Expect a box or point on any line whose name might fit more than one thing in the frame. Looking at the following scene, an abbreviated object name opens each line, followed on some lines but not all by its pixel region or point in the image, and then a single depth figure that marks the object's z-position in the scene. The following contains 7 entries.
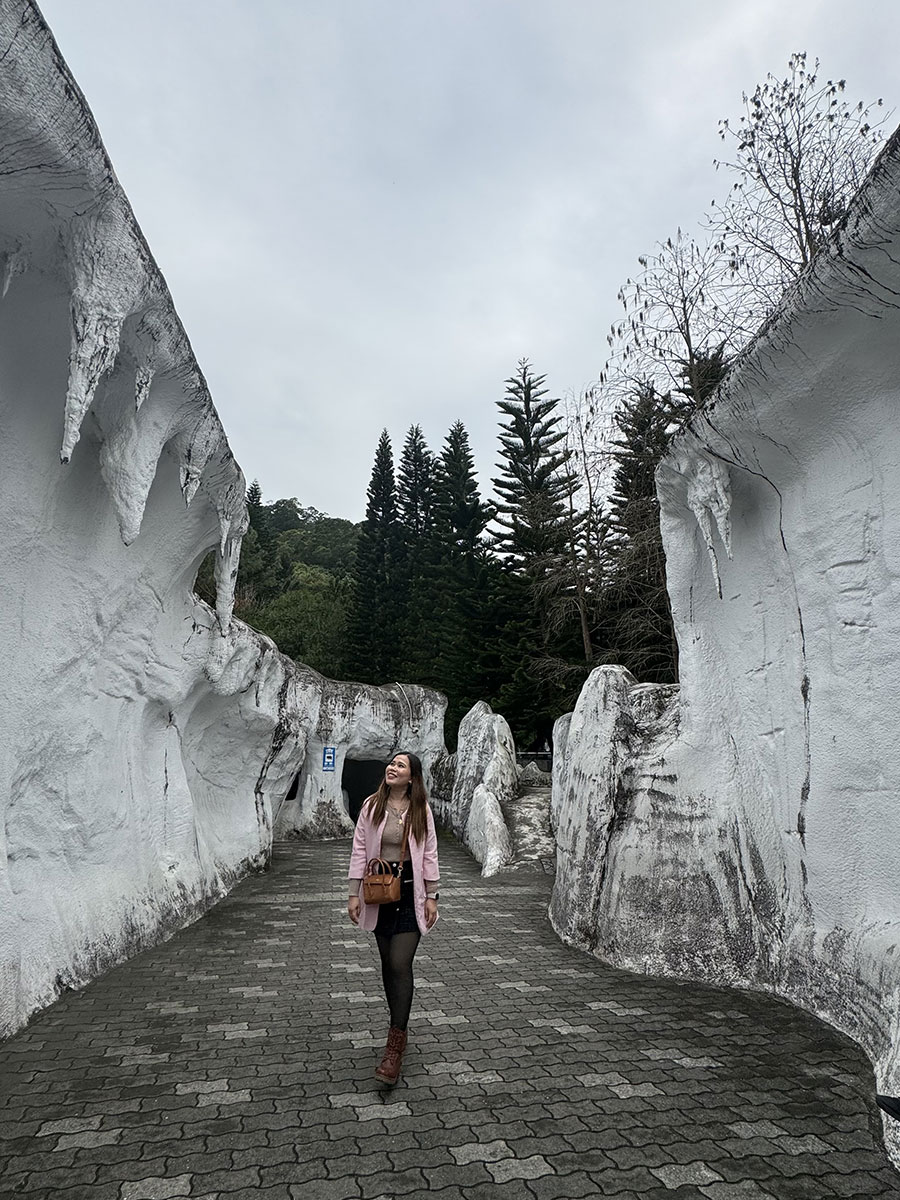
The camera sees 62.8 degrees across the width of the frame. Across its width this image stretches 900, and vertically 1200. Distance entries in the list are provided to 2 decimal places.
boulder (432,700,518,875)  11.28
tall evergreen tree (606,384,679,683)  14.12
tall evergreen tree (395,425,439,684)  28.45
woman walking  3.55
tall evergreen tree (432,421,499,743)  23.41
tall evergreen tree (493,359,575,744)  21.09
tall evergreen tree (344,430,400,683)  29.62
